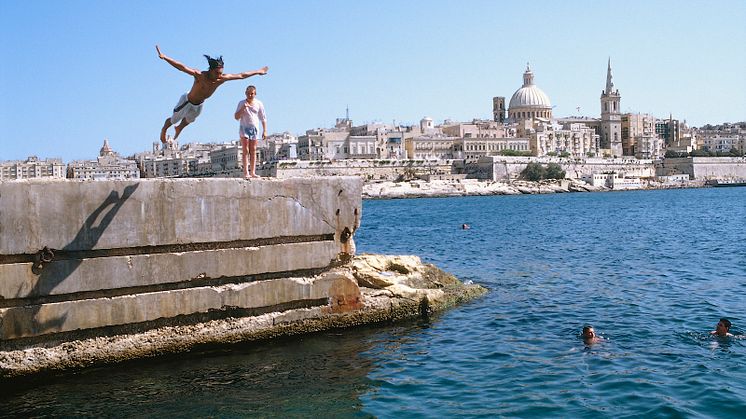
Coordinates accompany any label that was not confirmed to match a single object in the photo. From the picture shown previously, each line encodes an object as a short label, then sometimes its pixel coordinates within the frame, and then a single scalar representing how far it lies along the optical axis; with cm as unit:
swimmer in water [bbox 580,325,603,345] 950
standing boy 912
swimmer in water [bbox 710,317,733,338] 966
